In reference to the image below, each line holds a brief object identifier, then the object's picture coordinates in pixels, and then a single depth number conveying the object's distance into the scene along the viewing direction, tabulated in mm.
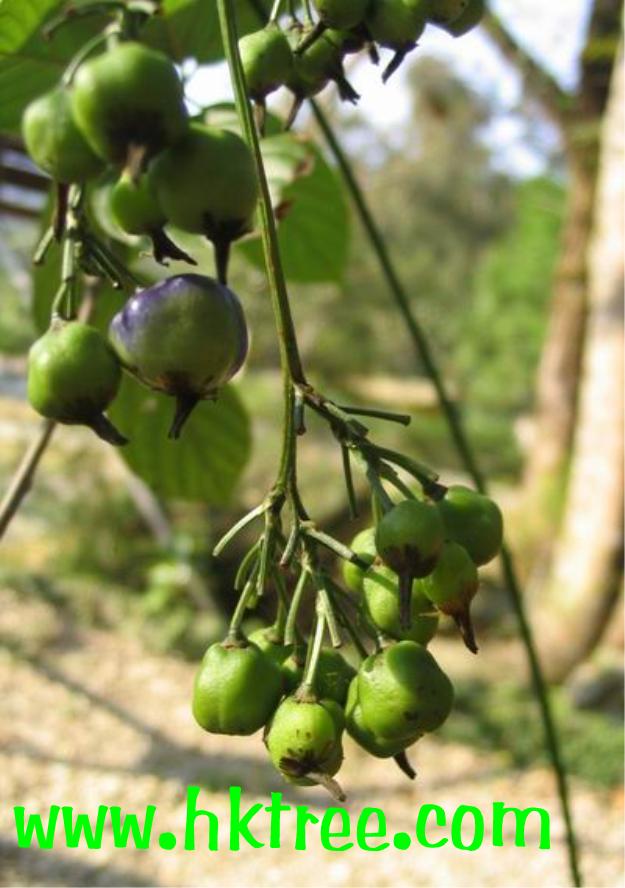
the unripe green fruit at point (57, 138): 139
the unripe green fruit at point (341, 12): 159
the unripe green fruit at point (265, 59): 165
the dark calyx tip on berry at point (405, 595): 156
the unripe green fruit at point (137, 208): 144
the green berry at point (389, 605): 164
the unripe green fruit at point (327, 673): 169
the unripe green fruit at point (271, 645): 174
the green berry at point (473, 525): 166
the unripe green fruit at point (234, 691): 162
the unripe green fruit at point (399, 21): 160
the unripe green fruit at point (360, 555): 170
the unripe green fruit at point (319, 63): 168
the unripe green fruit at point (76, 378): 151
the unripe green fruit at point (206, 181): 135
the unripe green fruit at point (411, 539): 155
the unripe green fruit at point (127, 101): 131
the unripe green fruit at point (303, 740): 158
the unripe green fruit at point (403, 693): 157
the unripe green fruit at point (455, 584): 160
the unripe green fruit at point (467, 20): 173
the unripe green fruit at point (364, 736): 160
